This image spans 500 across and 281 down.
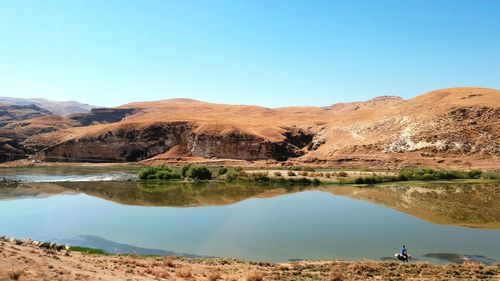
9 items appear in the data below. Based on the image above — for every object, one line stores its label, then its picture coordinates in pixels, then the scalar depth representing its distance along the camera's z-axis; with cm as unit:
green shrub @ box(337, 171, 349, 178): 5967
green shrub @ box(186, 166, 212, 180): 6420
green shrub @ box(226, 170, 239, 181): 6230
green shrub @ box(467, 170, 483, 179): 5688
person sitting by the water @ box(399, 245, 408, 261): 2212
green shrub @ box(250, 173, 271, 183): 6053
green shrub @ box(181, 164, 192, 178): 6684
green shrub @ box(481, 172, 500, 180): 5567
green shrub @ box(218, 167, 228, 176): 6787
